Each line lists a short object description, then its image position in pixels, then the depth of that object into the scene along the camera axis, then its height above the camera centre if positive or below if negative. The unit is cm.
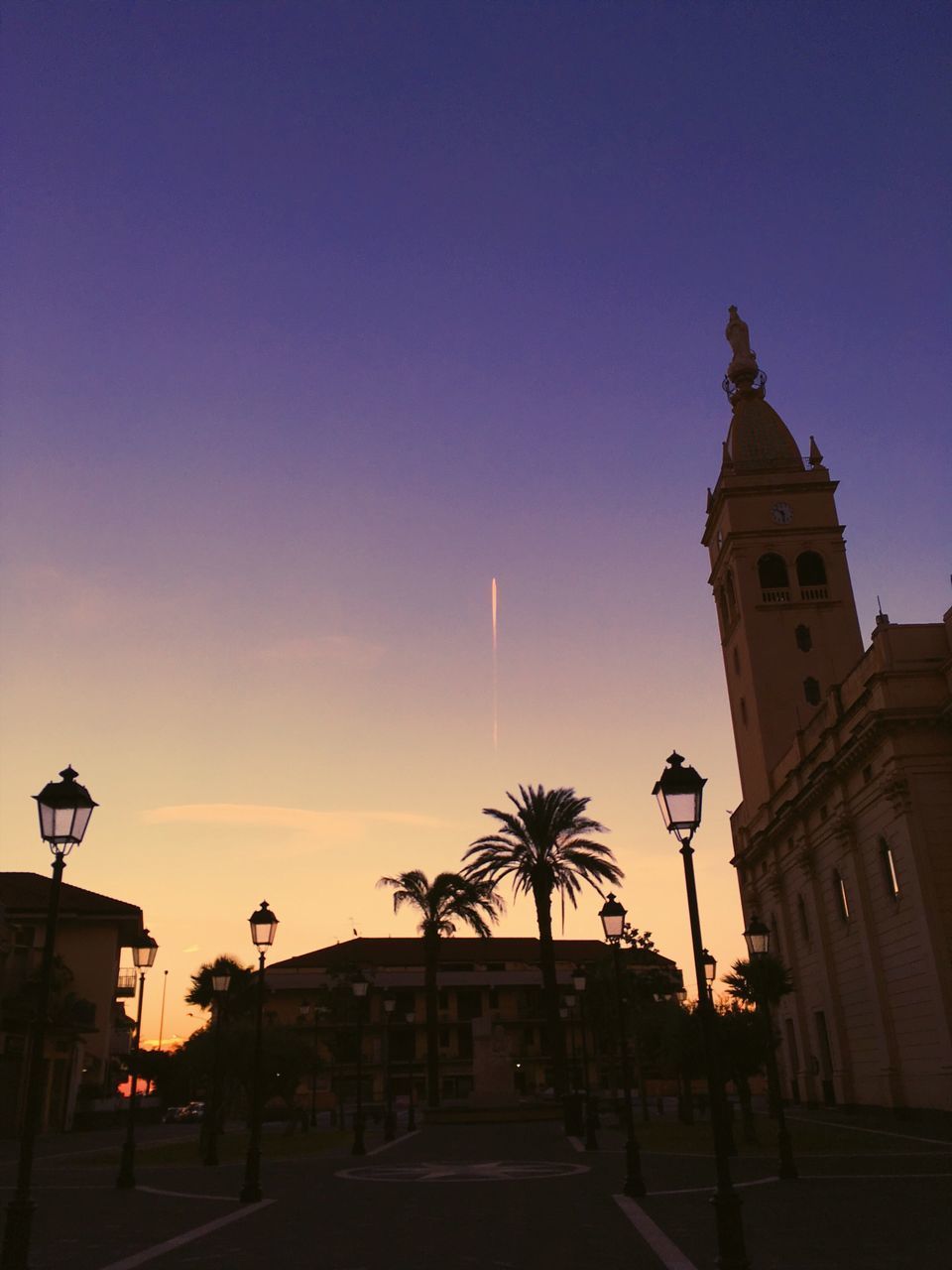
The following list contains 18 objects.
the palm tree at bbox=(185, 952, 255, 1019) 5753 +379
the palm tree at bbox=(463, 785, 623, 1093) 4066 +759
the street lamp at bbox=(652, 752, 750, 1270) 909 +195
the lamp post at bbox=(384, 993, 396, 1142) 3366 -211
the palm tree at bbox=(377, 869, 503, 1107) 4659 +643
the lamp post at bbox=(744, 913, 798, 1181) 2066 +158
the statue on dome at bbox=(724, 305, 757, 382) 6128 +4058
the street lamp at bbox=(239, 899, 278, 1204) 1570 -16
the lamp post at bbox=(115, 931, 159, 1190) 1827 -146
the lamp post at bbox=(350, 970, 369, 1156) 2575 +56
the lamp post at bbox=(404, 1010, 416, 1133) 3912 -242
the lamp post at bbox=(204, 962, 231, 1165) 2405 -27
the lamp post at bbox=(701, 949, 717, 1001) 2715 +199
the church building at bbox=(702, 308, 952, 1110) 2870 +838
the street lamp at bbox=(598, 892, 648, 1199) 1505 +4
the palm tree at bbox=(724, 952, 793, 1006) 2742 +156
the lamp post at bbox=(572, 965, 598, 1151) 2483 -183
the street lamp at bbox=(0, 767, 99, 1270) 841 +96
